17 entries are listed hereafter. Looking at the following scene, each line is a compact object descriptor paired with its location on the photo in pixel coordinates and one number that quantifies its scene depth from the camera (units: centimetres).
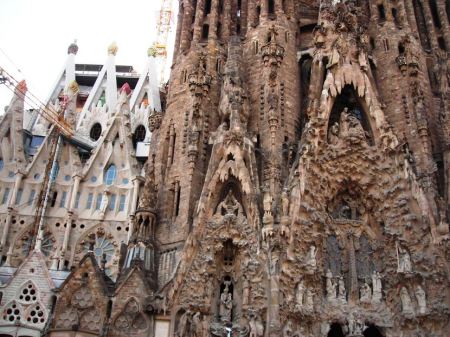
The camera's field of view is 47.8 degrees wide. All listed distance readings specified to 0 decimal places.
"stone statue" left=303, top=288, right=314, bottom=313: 1785
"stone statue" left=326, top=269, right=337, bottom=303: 1881
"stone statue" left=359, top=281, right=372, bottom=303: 1886
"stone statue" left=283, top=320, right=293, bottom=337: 1694
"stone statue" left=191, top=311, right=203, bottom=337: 1688
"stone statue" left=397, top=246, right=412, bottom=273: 1833
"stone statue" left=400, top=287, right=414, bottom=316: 1794
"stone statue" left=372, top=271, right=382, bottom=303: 1888
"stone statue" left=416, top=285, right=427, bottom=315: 1761
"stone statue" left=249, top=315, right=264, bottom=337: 1668
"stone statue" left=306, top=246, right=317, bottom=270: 1838
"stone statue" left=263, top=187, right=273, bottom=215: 1827
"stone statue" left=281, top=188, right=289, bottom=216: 1844
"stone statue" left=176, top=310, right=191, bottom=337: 1688
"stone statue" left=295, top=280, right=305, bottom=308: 1772
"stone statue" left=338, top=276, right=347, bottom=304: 1886
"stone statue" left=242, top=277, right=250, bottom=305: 1741
